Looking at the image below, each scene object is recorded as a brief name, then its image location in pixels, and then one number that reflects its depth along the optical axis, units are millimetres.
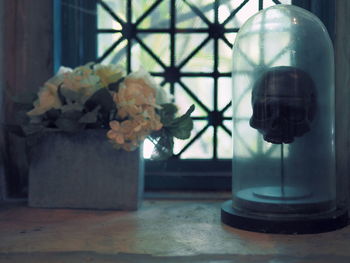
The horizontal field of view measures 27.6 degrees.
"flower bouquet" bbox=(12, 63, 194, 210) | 1085
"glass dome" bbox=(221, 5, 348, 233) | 1007
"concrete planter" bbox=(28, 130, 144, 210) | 1108
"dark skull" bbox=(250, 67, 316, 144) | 1001
